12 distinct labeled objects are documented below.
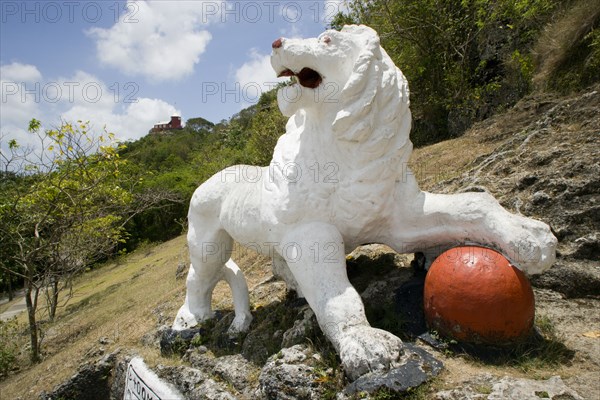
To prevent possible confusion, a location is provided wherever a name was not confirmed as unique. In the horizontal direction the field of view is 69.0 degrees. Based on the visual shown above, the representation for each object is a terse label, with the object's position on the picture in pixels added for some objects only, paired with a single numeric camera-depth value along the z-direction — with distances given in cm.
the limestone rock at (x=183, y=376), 322
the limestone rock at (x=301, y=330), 299
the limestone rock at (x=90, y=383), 493
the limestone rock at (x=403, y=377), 214
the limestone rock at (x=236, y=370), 303
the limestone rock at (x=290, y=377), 242
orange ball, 242
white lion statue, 264
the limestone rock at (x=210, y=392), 292
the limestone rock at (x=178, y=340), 389
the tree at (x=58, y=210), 814
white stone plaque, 319
